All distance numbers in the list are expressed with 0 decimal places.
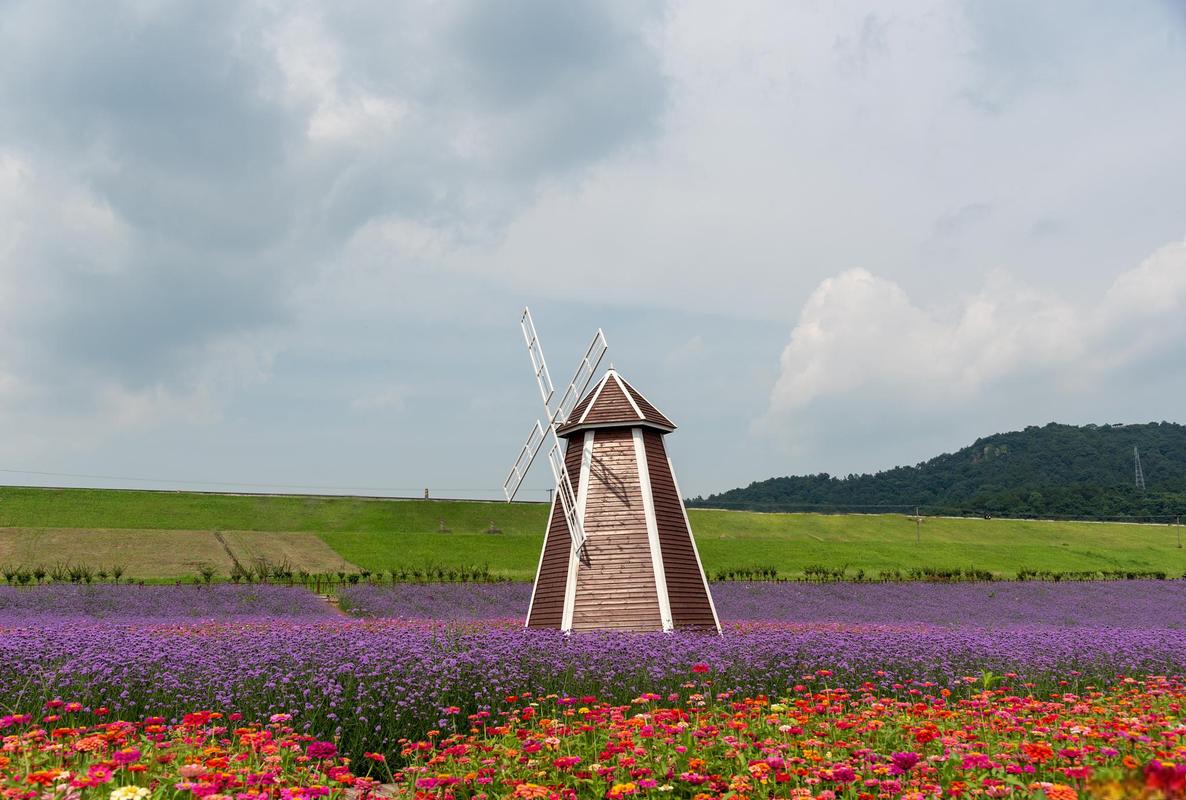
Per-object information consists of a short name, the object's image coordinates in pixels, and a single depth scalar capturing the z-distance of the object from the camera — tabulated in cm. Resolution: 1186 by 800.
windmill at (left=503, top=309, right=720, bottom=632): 1991
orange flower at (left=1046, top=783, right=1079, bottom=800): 522
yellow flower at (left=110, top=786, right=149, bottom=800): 505
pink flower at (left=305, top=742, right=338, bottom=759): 618
